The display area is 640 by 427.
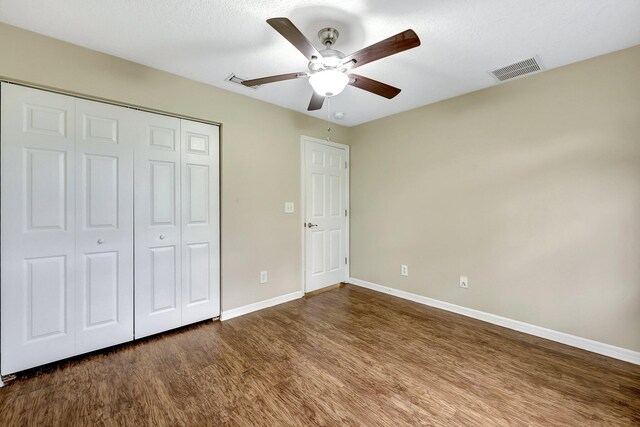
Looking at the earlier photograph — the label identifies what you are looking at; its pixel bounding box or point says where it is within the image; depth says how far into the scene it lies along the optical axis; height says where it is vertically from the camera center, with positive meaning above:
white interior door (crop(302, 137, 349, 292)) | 3.62 -0.01
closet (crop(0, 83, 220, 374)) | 1.89 -0.10
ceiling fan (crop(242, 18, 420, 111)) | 1.42 +0.94
